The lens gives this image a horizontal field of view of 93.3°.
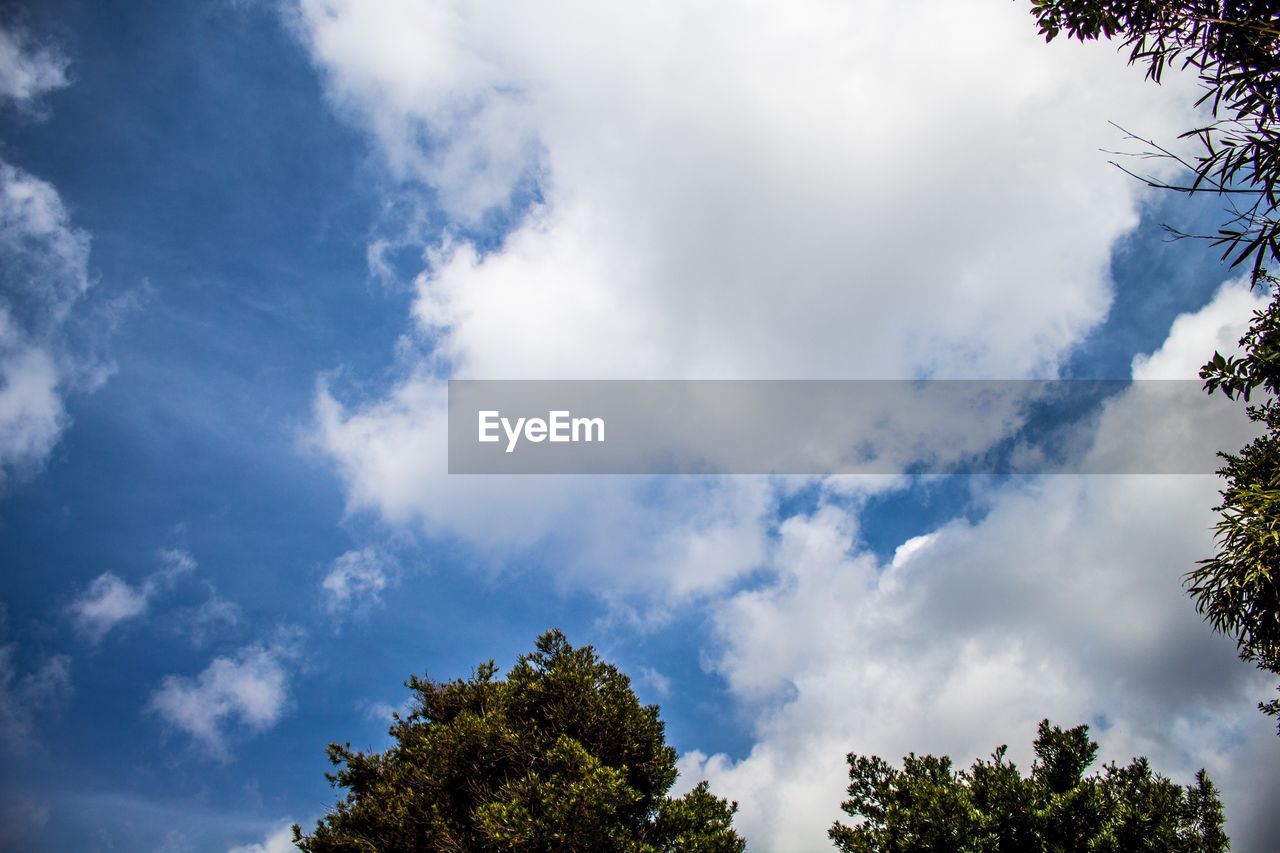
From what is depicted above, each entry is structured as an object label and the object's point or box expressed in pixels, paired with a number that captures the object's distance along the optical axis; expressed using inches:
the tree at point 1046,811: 687.1
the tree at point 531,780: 659.4
